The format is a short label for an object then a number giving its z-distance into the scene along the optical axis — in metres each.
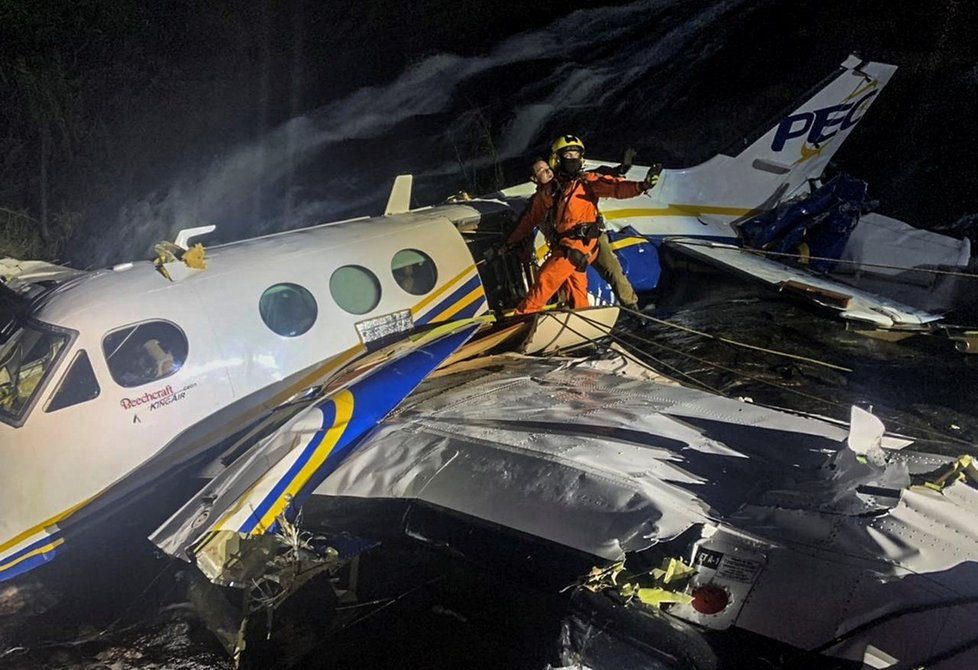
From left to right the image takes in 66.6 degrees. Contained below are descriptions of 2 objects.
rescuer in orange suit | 8.88
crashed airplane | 4.21
